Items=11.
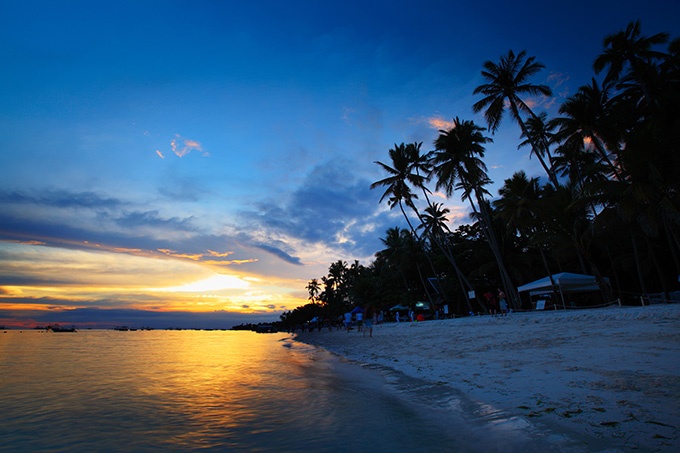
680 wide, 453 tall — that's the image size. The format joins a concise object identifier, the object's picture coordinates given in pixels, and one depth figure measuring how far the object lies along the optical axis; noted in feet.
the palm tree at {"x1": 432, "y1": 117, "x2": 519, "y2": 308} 85.40
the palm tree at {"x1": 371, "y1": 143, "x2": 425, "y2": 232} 102.94
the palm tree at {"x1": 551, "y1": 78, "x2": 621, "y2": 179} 70.23
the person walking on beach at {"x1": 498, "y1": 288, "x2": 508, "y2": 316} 62.23
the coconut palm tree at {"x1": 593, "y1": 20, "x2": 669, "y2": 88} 69.04
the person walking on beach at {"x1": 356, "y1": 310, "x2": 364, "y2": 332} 114.62
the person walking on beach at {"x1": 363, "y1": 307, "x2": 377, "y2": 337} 157.17
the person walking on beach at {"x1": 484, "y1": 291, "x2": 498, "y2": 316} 69.48
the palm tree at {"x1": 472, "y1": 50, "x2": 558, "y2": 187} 76.69
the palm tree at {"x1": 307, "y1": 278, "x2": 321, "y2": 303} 330.54
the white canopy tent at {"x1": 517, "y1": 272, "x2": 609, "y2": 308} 62.69
